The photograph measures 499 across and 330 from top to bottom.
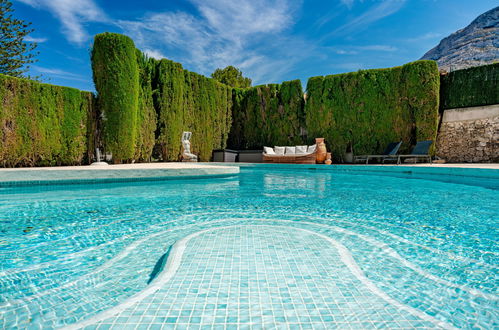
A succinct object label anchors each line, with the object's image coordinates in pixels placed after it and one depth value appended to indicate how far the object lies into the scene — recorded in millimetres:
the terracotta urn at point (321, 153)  11141
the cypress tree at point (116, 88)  9438
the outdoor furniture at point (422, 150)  9391
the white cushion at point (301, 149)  11987
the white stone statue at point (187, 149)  11906
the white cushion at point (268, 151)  12125
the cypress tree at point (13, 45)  14973
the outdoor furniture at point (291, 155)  11212
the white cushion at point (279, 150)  12245
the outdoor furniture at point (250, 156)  13080
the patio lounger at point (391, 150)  10255
